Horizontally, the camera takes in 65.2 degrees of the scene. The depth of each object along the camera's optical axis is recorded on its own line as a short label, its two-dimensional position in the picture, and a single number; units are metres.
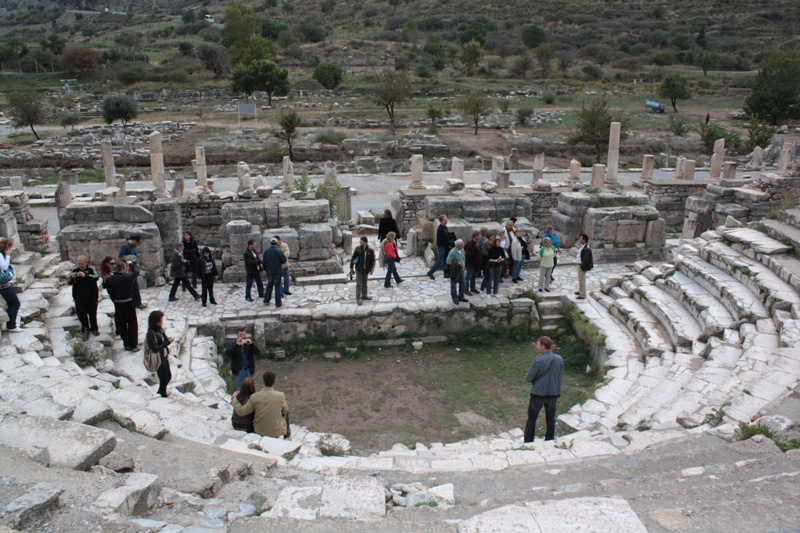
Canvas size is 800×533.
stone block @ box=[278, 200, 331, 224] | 12.95
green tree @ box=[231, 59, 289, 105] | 44.97
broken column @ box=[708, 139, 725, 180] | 19.70
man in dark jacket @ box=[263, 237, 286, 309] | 10.81
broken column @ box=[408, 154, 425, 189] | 16.98
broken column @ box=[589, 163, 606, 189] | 16.52
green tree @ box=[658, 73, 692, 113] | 43.31
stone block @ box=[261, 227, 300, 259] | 12.48
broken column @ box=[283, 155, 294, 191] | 19.07
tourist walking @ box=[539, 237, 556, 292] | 11.40
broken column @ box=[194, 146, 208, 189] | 20.37
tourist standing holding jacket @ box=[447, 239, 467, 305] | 10.77
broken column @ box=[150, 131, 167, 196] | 15.48
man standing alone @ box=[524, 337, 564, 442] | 6.93
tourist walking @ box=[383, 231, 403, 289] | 11.84
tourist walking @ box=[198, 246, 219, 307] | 11.00
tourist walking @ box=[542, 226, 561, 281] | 12.24
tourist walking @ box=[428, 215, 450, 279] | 12.09
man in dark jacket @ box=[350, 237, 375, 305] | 10.77
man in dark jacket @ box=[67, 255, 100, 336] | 8.79
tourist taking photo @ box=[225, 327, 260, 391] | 7.90
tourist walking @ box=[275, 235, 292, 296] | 11.47
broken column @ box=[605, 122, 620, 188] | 18.55
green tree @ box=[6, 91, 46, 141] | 34.72
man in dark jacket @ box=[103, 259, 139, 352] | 8.63
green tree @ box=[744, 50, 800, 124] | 39.25
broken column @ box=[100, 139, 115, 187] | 17.20
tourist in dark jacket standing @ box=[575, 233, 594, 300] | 11.21
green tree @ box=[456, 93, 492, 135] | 36.50
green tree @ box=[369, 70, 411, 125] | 38.60
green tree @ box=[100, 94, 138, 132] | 38.34
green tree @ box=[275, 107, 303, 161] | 31.41
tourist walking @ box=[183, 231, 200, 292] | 11.18
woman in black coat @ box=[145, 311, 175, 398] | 7.61
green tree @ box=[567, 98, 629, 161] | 30.80
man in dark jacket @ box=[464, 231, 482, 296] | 11.25
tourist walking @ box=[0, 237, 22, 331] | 8.52
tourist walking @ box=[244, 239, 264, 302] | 10.96
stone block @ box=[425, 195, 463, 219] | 13.68
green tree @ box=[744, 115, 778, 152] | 31.05
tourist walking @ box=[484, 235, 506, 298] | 11.20
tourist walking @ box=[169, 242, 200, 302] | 11.05
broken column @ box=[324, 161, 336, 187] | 19.44
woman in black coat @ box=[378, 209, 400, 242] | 12.85
